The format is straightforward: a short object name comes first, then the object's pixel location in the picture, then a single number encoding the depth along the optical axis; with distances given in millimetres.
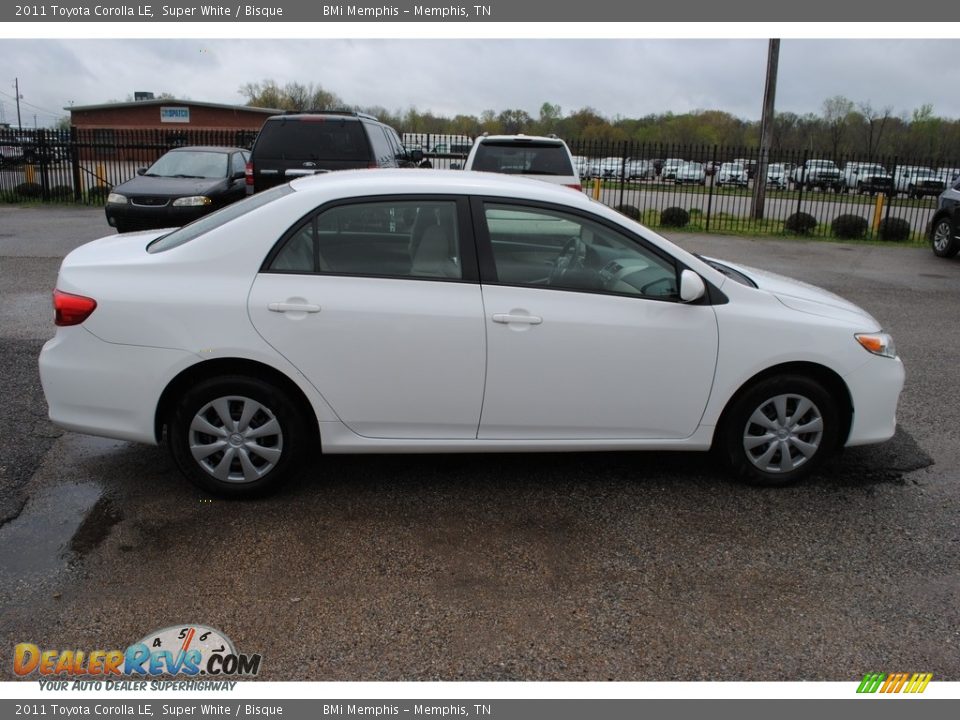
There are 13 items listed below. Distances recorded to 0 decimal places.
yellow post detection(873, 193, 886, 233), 18323
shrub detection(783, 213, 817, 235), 18297
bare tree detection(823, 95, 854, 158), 53241
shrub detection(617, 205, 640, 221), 18683
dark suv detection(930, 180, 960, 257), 14341
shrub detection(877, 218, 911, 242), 17500
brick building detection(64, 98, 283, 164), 53750
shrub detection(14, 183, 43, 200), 21312
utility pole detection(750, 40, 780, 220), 19641
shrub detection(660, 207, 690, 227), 18516
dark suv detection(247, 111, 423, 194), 10875
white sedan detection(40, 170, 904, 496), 3967
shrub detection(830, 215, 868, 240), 17766
